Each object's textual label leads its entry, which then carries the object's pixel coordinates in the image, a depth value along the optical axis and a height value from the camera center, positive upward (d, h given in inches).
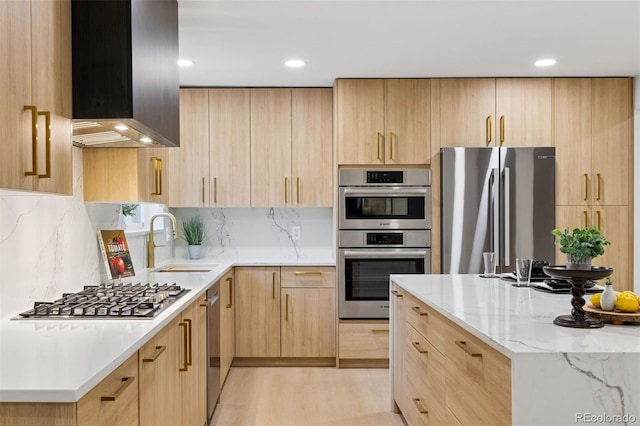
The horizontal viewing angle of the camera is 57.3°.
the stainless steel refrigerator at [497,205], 183.8 -0.3
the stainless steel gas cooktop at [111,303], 88.6 -16.0
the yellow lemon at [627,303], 81.7 -14.0
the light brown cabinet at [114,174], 126.2 +7.1
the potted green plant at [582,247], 78.4 -5.8
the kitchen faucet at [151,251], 171.9 -13.3
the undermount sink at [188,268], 175.0 -19.2
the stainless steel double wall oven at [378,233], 189.2 -9.2
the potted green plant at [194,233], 209.8 -10.0
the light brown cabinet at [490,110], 189.2 +30.4
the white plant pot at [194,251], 209.3 -16.2
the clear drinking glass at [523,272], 119.7 -14.0
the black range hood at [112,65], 87.7 +21.6
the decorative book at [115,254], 139.5 -11.7
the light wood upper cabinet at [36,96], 65.1 +13.8
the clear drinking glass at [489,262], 133.0 -13.2
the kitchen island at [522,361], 65.1 -19.3
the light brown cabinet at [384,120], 188.9 +27.4
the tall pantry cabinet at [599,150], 189.3 +17.4
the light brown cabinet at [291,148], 202.4 +19.8
